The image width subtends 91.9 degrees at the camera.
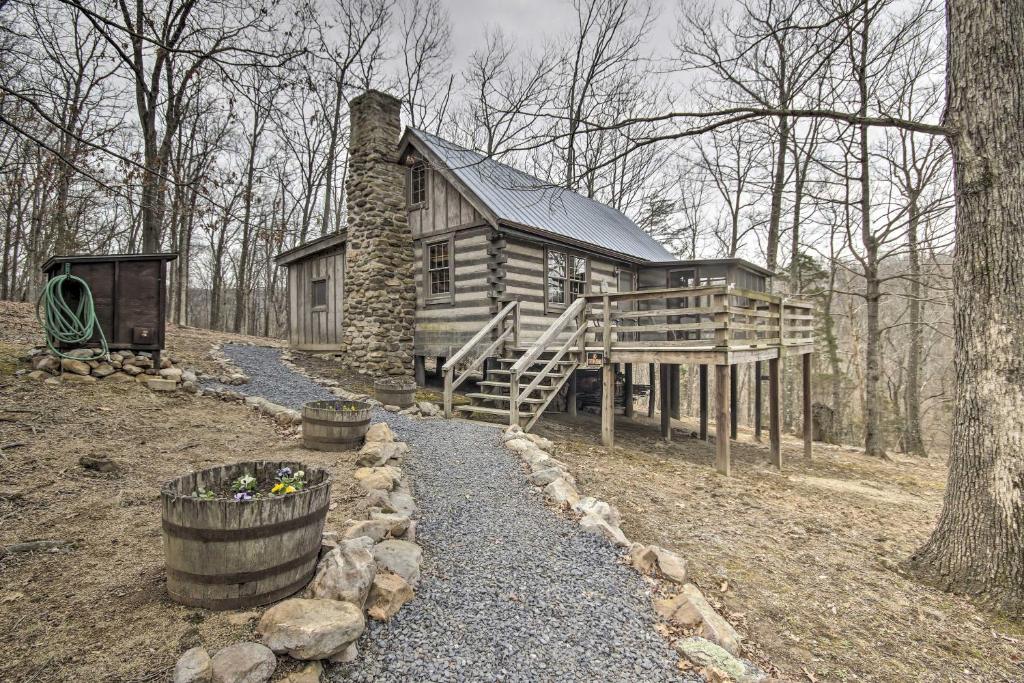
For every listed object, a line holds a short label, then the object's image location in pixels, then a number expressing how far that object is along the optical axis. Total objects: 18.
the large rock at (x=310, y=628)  2.39
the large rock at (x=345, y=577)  2.85
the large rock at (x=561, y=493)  5.23
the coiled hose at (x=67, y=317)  7.35
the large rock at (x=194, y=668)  2.12
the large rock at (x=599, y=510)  4.91
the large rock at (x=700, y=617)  3.32
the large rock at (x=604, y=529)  4.47
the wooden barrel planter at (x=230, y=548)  2.65
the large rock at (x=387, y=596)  2.95
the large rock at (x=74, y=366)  7.51
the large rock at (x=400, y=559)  3.34
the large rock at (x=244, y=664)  2.19
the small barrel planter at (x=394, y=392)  9.57
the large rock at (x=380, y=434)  6.17
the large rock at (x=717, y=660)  2.97
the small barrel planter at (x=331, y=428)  6.04
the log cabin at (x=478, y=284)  9.72
